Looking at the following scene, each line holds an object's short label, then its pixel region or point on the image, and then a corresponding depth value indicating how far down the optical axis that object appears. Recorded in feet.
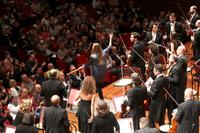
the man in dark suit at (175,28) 54.73
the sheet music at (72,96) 44.23
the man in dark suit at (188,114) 35.30
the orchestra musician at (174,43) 49.91
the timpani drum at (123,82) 44.18
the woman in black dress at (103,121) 33.42
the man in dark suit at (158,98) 38.73
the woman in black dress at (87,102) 36.55
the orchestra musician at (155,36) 54.07
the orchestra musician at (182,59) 40.82
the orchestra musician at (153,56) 44.66
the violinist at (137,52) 48.42
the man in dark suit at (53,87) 40.27
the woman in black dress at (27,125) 33.81
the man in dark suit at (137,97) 38.29
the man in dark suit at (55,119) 35.59
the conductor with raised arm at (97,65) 44.35
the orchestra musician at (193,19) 54.96
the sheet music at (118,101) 42.69
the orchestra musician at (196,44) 49.14
